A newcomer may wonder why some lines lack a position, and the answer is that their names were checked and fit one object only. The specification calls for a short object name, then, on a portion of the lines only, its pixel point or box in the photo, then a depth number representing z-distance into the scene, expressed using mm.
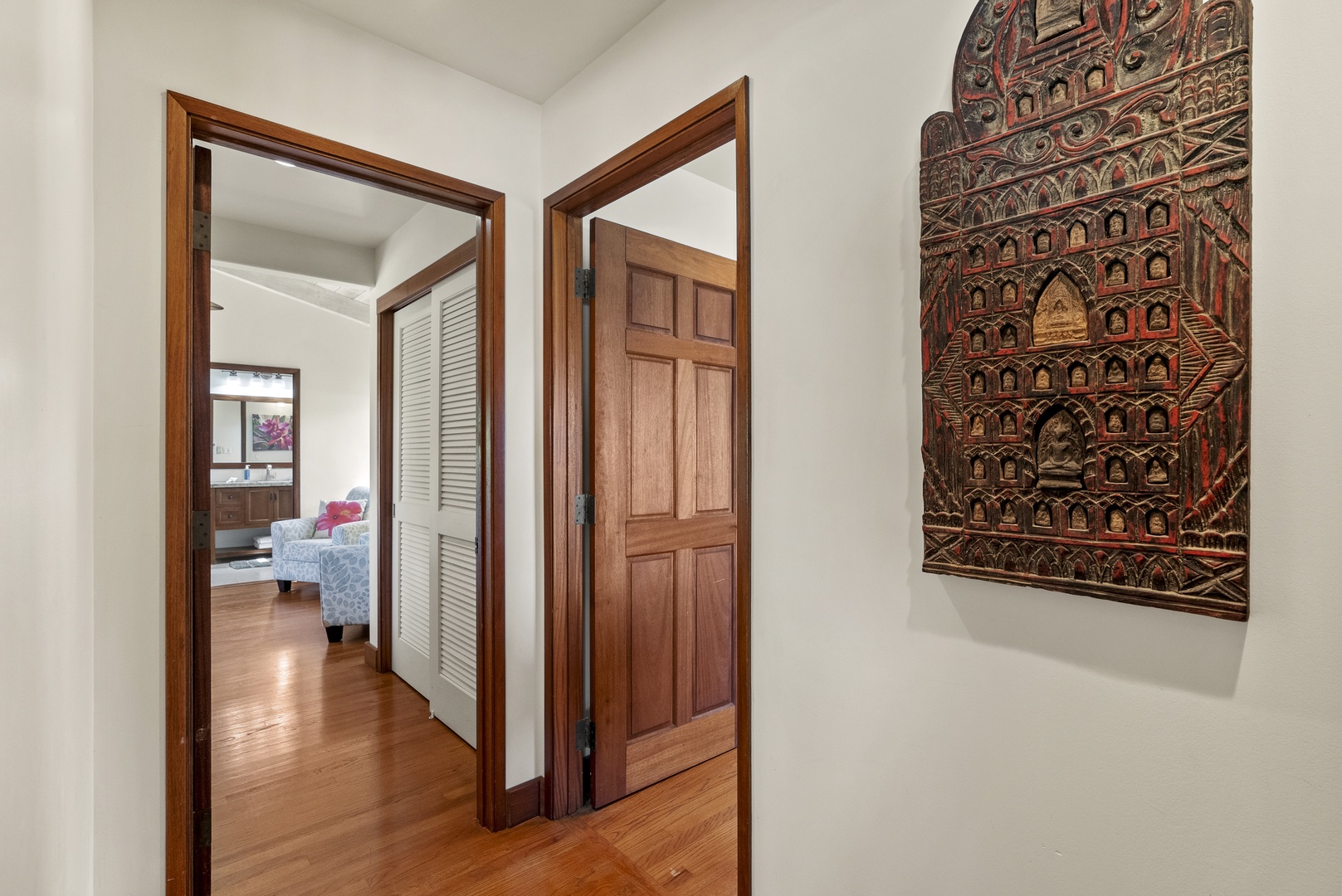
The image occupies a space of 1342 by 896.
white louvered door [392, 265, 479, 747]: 2822
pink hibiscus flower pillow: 5887
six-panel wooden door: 2213
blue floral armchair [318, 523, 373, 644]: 4141
